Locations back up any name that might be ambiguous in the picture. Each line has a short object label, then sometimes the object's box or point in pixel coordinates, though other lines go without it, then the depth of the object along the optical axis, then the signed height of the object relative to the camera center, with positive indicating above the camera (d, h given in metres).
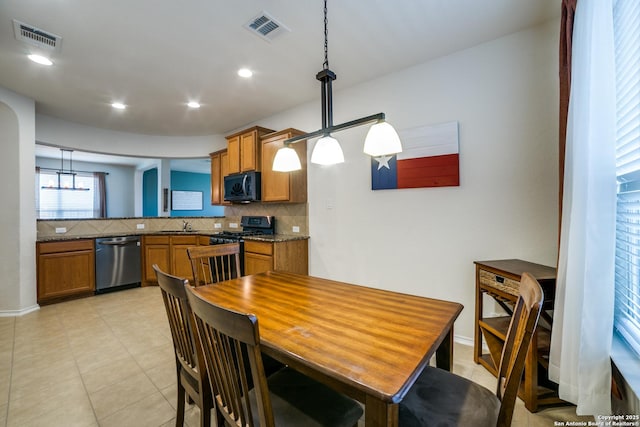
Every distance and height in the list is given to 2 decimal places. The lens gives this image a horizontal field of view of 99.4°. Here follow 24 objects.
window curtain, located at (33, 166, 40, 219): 6.74 +0.84
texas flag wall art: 2.49 +0.50
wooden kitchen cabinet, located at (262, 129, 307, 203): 3.49 +0.49
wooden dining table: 0.79 -0.48
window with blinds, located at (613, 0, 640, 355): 1.18 +0.19
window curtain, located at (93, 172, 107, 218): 7.70 +0.61
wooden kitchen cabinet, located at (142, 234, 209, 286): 4.50 -0.64
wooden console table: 1.64 -0.82
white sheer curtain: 1.21 -0.07
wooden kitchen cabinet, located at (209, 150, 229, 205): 4.56 +0.71
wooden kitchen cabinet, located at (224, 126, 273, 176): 3.83 +0.96
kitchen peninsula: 3.40 -0.44
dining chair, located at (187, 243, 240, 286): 2.01 -0.29
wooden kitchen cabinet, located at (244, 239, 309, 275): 3.20 -0.52
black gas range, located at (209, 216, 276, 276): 3.68 -0.25
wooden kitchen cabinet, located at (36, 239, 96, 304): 3.54 -0.73
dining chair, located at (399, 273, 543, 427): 0.92 -0.77
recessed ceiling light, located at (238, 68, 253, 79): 2.79 +1.49
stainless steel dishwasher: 4.08 -0.73
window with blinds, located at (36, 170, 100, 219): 6.94 +0.53
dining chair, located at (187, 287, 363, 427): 0.79 -0.66
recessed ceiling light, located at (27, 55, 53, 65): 2.49 +1.47
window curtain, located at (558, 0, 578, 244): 1.62 +0.87
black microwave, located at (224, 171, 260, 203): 3.83 +0.40
